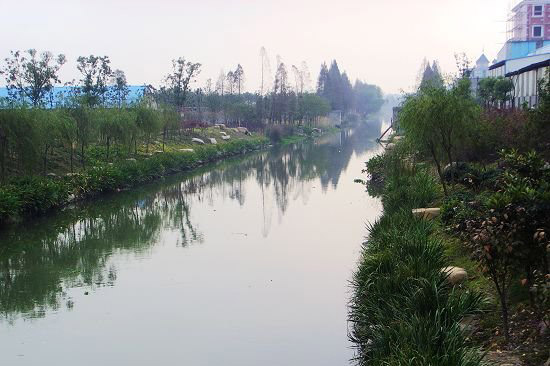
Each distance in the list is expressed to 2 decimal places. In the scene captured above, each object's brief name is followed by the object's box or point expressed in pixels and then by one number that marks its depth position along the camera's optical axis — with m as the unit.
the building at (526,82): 25.16
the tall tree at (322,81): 99.38
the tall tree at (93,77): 42.88
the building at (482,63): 83.63
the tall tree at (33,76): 36.84
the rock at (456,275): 9.09
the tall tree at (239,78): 73.31
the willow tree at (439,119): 16.75
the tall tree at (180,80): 49.44
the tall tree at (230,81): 73.69
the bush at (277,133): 63.41
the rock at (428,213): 13.51
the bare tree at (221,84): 73.96
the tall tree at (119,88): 48.16
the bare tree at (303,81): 87.88
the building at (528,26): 55.00
